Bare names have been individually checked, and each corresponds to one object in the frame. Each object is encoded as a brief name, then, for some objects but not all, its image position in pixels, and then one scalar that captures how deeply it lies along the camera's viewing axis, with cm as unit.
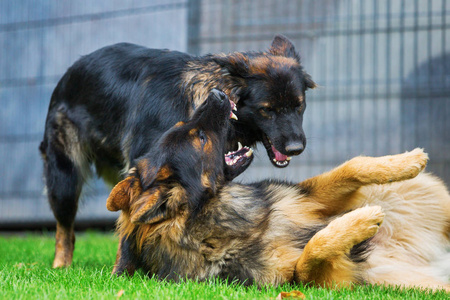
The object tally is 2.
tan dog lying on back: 668
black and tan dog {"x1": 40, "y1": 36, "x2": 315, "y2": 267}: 905
